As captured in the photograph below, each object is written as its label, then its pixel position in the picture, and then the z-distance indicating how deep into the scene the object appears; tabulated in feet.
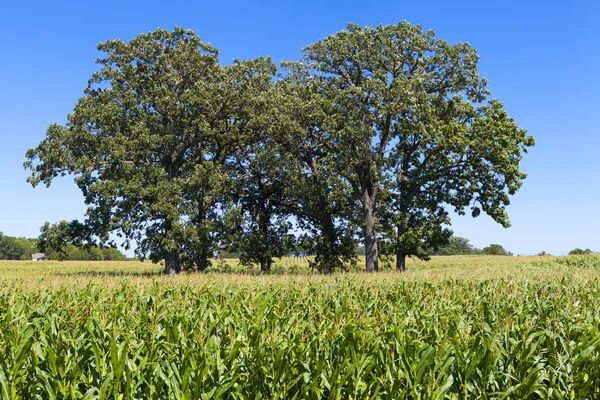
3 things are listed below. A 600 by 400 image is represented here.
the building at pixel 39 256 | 474.08
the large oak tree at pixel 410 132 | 99.81
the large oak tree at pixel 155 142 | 96.94
